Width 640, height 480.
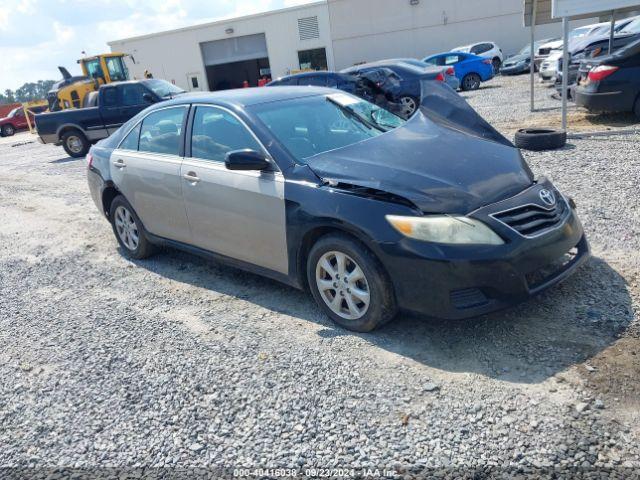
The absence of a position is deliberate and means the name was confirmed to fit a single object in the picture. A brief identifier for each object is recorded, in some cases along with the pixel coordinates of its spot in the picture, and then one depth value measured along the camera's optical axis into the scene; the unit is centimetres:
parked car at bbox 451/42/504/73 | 2638
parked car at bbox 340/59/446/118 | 1349
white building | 3512
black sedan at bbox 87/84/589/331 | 326
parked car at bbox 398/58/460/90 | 1520
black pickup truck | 1488
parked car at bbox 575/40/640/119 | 891
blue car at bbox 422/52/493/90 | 2125
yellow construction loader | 2264
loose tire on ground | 803
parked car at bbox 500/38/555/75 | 2427
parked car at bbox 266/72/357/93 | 1282
